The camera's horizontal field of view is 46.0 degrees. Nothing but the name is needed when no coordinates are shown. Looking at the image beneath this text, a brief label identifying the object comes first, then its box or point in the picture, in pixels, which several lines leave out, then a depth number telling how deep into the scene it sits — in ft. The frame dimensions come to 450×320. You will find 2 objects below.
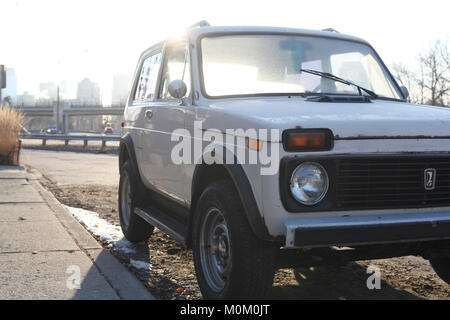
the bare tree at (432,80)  170.92
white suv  10.01
